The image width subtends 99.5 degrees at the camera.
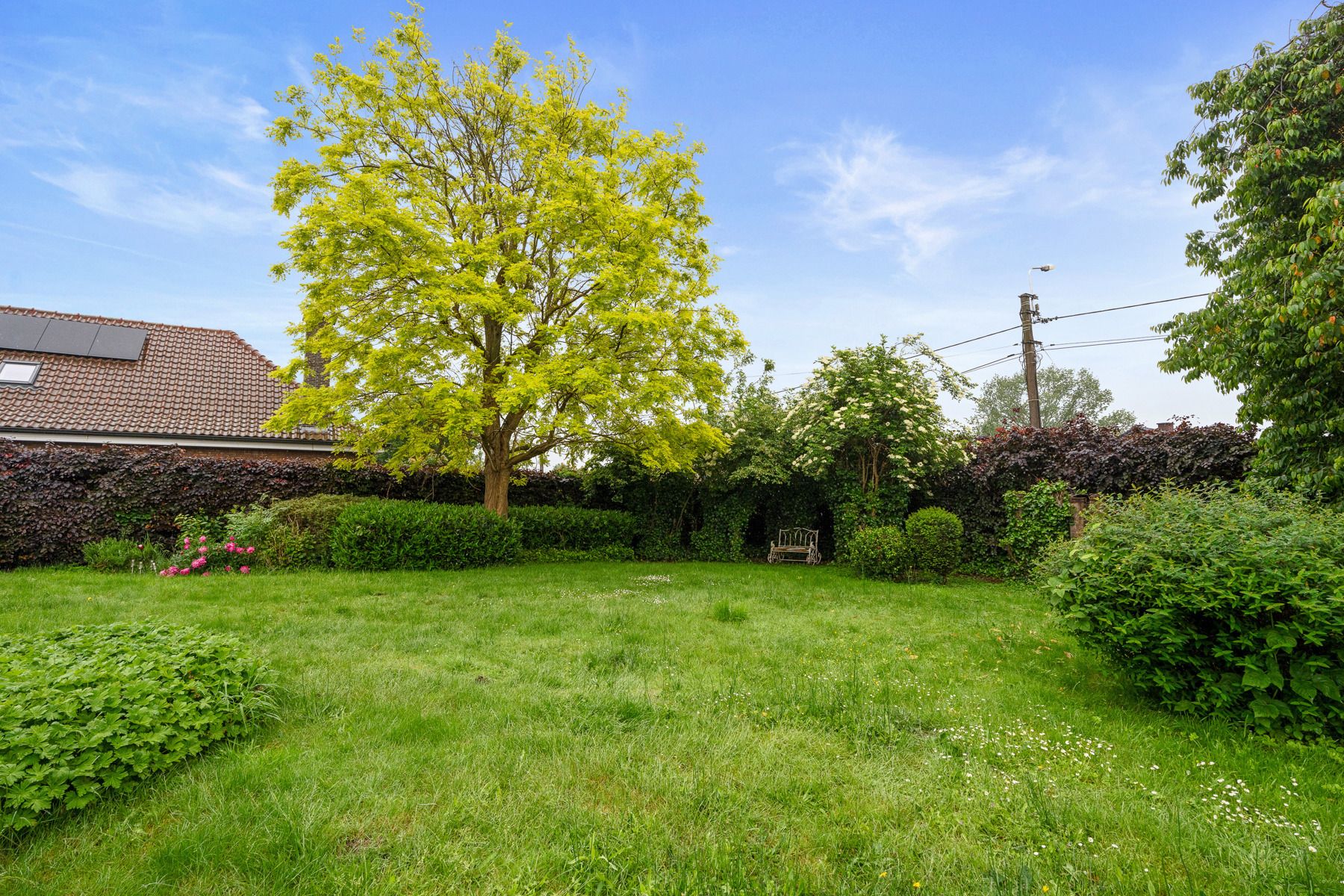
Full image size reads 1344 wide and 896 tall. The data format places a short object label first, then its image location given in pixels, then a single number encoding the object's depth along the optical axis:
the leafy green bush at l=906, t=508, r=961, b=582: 9.73
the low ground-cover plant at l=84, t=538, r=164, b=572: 8.89
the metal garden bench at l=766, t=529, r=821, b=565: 13.30
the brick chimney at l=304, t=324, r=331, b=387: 14.39
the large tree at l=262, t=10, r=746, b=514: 9.34
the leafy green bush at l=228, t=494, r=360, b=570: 9.23
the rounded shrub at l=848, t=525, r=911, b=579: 9.91
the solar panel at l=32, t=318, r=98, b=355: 14.89
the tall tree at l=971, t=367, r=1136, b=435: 44.31
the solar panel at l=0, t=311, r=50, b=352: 14.59
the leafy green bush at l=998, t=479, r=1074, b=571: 9.76
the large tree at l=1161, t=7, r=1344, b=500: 5.98
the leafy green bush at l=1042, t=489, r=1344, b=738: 3.31
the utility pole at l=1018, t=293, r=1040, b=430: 15.41
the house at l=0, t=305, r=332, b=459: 13.37
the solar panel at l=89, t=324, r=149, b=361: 15.29
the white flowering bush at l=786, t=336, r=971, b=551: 10.79
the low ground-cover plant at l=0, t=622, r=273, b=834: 2.20
